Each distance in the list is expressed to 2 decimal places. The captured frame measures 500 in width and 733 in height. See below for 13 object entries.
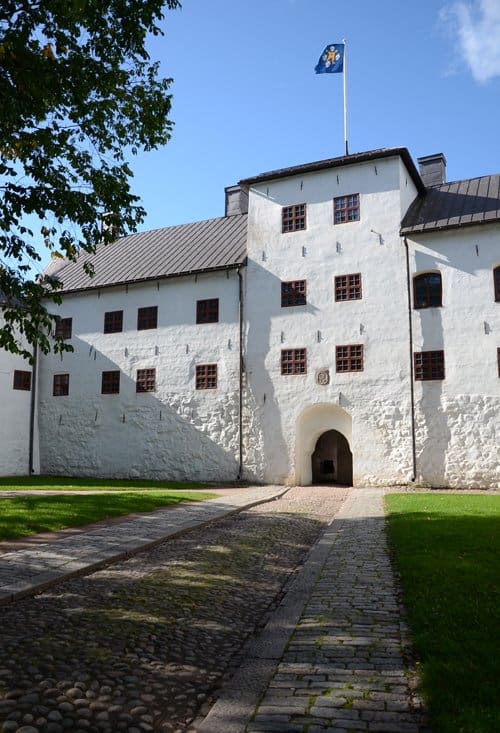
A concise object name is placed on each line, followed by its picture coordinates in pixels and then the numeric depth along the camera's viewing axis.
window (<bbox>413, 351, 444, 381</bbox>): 20.20
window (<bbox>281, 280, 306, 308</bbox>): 22.67
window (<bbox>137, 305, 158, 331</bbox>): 25.55
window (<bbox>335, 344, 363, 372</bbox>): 21.38
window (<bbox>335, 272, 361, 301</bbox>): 21.78
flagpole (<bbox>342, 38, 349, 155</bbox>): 24.30
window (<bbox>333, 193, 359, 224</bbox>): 22.30
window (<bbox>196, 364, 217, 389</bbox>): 23.80
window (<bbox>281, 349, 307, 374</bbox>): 22.25
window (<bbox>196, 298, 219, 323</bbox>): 24.12
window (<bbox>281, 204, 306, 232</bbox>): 23.23
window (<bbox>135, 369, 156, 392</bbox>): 25.07
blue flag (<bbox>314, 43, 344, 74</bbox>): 24.34
